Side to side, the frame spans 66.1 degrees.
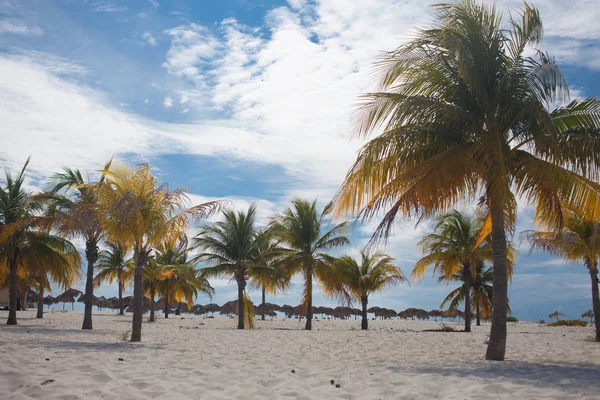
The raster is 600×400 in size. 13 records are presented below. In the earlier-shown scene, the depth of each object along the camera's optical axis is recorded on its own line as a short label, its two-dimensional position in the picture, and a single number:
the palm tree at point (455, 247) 22.62
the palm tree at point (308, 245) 23.62
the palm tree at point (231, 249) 24.75
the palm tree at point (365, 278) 24.95
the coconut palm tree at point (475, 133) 9.34
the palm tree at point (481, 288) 27.89
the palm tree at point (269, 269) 24.12
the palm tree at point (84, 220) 14.26
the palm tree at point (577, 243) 14.77
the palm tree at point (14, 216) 17.95
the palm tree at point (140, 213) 13.14
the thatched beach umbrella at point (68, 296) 51.47
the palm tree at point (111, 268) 35.65
